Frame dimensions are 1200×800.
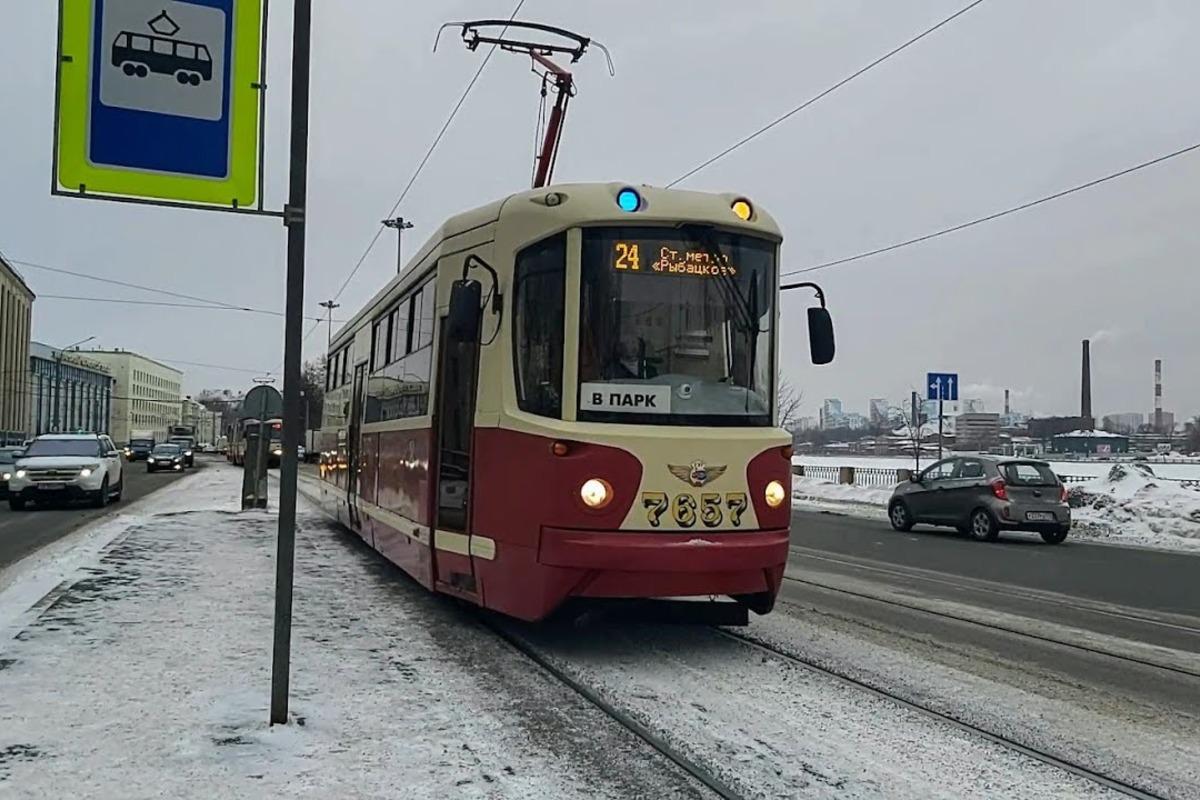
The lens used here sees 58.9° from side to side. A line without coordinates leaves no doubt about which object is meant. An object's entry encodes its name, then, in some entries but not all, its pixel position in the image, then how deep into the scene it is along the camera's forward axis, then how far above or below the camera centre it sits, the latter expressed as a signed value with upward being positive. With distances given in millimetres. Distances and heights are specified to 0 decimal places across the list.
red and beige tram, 6797 +231
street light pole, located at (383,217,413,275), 48850 +9630
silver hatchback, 18984 -1004
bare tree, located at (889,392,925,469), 29786 +708
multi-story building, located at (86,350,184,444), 140875 +5036
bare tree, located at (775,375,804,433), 59381 +1655
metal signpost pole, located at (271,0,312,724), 5207 +431
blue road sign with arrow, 26750 +1441
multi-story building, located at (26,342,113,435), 106812 +3892
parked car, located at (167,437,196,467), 56281 -1399
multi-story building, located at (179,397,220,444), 150088 +1611
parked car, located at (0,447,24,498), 27406 -978
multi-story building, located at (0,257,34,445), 93250 +7381
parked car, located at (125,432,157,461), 73750 -1269
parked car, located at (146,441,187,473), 51438 -1384
